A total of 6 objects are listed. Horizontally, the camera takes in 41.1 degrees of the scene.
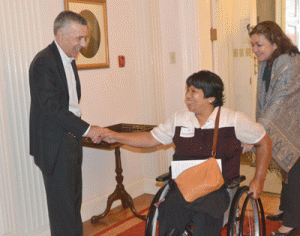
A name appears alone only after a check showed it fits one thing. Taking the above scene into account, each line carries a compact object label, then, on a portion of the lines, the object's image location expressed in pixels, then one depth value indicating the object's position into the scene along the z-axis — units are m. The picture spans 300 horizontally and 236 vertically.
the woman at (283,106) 3.06
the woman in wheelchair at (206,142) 2.35
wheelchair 2.27
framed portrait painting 3.71
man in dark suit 2.72
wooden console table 3.85
